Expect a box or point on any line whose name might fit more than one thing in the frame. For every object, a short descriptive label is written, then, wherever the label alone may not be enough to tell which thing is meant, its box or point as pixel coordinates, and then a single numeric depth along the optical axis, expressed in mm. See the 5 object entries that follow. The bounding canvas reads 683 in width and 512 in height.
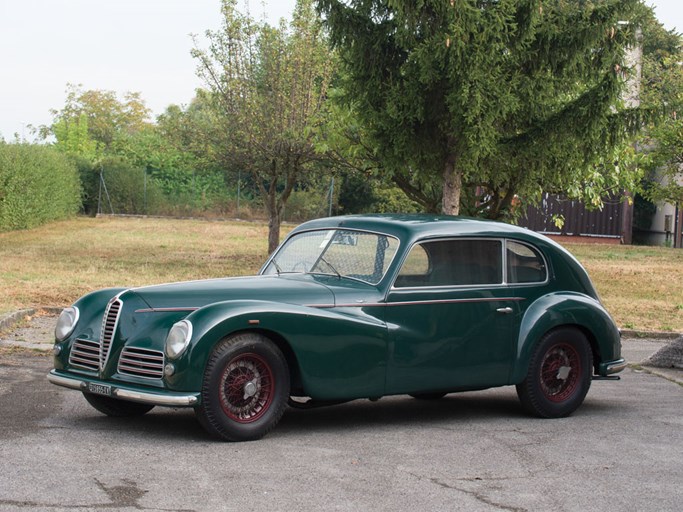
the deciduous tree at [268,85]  23688
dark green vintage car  6656
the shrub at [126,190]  49312
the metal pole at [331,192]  39906
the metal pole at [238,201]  47106
